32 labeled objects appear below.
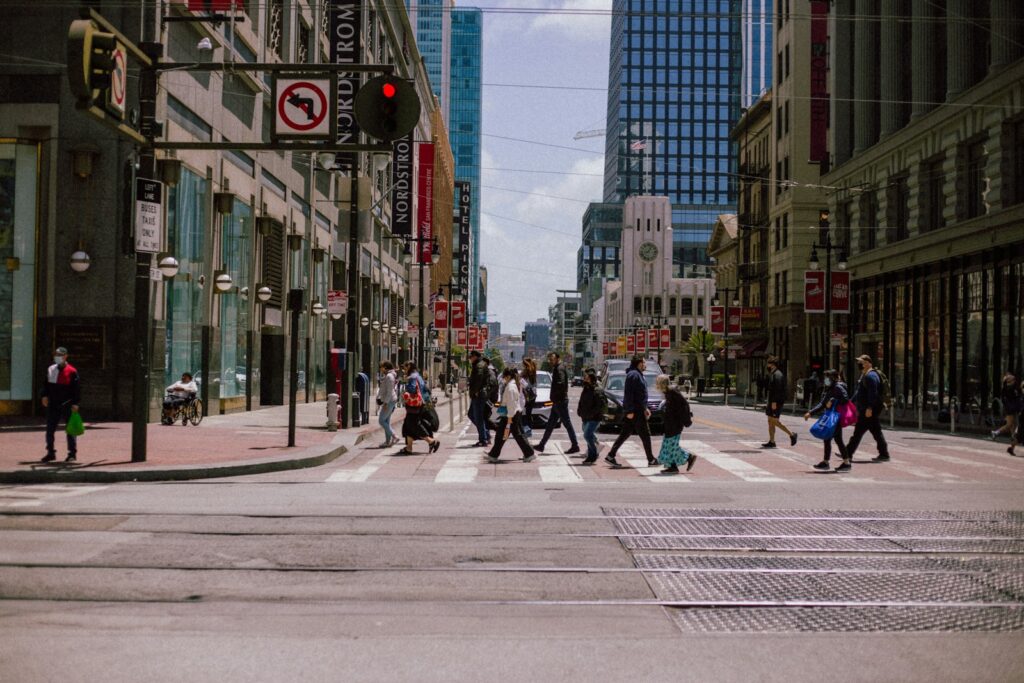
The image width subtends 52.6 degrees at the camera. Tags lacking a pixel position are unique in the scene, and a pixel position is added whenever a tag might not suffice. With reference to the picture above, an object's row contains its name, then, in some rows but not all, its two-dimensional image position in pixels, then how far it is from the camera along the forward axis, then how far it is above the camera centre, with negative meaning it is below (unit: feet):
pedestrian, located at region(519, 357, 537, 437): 67.13 -2.34
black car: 83.46 -5.04
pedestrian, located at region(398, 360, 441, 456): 63.62 -4.40
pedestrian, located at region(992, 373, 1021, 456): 76.38 -3.51
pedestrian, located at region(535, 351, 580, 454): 65.57 -3.42
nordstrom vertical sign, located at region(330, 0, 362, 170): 119.34 +34.83
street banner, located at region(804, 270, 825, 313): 142.61 +8.17
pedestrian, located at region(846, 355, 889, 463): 60.08 -2.81
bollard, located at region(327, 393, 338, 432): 81.00 -5.33
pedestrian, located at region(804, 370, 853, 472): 56.96 -3.09
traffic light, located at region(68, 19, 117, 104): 42.57 +11.75
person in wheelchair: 79.25 -4.14
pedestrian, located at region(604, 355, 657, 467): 57.52 -3.47
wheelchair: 79.25 -5.34
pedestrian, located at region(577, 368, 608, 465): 60.23 -3.64
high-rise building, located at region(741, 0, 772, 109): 555.28 +157.44
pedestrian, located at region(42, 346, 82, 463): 50.57 -2.62
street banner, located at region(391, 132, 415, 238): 203.41 +29.26
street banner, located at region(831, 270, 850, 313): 140.97 +7.90
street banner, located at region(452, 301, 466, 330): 191.49 +5.64
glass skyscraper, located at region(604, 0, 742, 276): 554.05 +130.98
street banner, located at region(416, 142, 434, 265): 231.30 +34.99
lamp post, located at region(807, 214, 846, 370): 131.13 +11.37
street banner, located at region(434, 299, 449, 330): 172.45 +5.10
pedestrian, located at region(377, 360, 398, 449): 70.74 -3.63
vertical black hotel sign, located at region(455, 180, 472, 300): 374.02 +44.34
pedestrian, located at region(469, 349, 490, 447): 68.23 -3.20
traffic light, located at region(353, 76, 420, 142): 48.55 +11.17
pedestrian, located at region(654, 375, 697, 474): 54.13 -3.96
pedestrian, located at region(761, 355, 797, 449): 68.95 -2.90
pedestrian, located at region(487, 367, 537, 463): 60.64 -4.38
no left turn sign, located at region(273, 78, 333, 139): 51.39 +11.72
